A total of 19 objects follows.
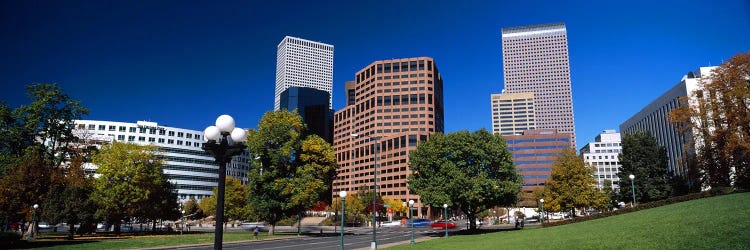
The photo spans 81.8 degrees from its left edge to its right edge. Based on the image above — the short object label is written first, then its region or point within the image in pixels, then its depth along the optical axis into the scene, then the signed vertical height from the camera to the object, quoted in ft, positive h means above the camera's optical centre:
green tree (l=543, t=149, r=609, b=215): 178.19 +2.97
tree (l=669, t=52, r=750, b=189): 123.85 +20.95
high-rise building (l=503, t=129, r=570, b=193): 529.45 +52.48
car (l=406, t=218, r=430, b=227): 288.20 -18.85
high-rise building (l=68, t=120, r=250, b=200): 468.75 +56.47
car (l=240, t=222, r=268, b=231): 324.35 -21.67
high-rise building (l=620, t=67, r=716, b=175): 314.76 +68.69
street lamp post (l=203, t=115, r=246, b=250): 36.86 +4.84
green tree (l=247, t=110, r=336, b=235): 155.12 +9.95
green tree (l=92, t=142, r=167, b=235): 167.02 +7.03
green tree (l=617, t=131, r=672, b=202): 203.31 +11.91
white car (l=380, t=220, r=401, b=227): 293.84 -19.54
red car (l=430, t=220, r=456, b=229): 220.84 -15.68
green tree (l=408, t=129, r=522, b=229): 147.23 +7.76
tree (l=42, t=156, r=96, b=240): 155.94 -0.48
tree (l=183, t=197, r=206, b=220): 336.35 -9.24
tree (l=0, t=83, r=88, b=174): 165.37 +29.47
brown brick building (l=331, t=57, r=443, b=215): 513.04 +101.91
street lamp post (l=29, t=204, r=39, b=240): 138.62 -7.27
